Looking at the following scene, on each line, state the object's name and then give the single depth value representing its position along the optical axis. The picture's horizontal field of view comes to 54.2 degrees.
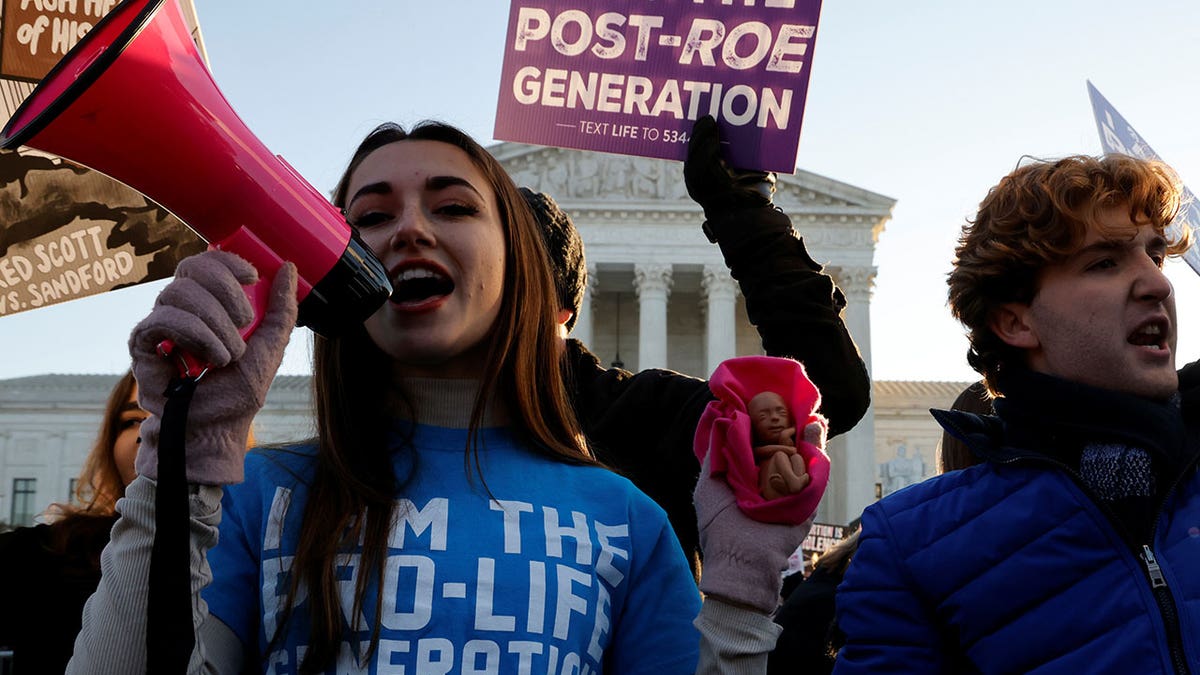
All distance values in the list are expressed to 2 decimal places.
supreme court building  43.25
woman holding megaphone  1.52
